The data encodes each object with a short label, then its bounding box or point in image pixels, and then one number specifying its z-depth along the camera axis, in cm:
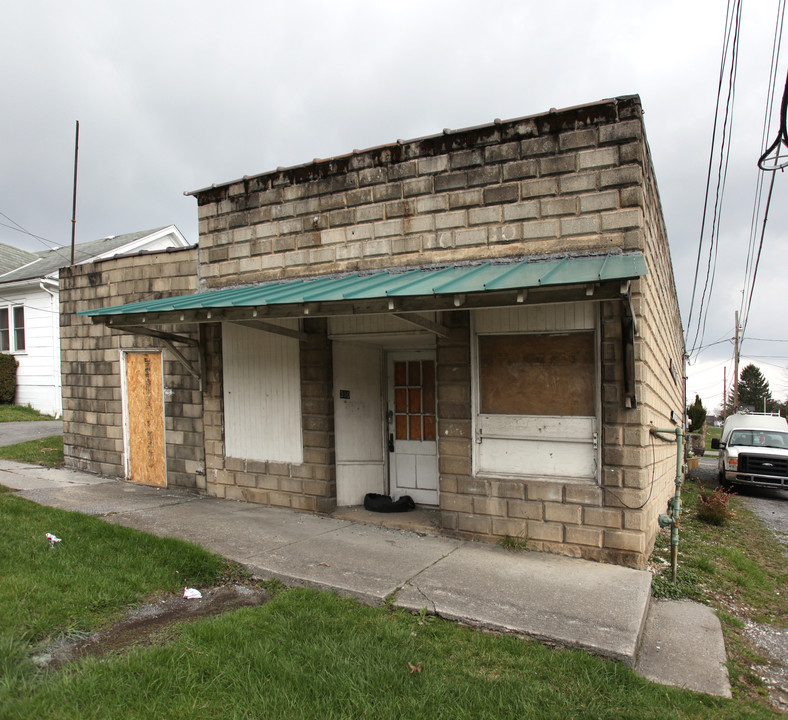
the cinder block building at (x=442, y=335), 511
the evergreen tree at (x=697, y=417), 2532
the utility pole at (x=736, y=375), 3974
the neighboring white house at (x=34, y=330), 1741
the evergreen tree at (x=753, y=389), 6912
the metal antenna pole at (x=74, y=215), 1144
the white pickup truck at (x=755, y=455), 1257
